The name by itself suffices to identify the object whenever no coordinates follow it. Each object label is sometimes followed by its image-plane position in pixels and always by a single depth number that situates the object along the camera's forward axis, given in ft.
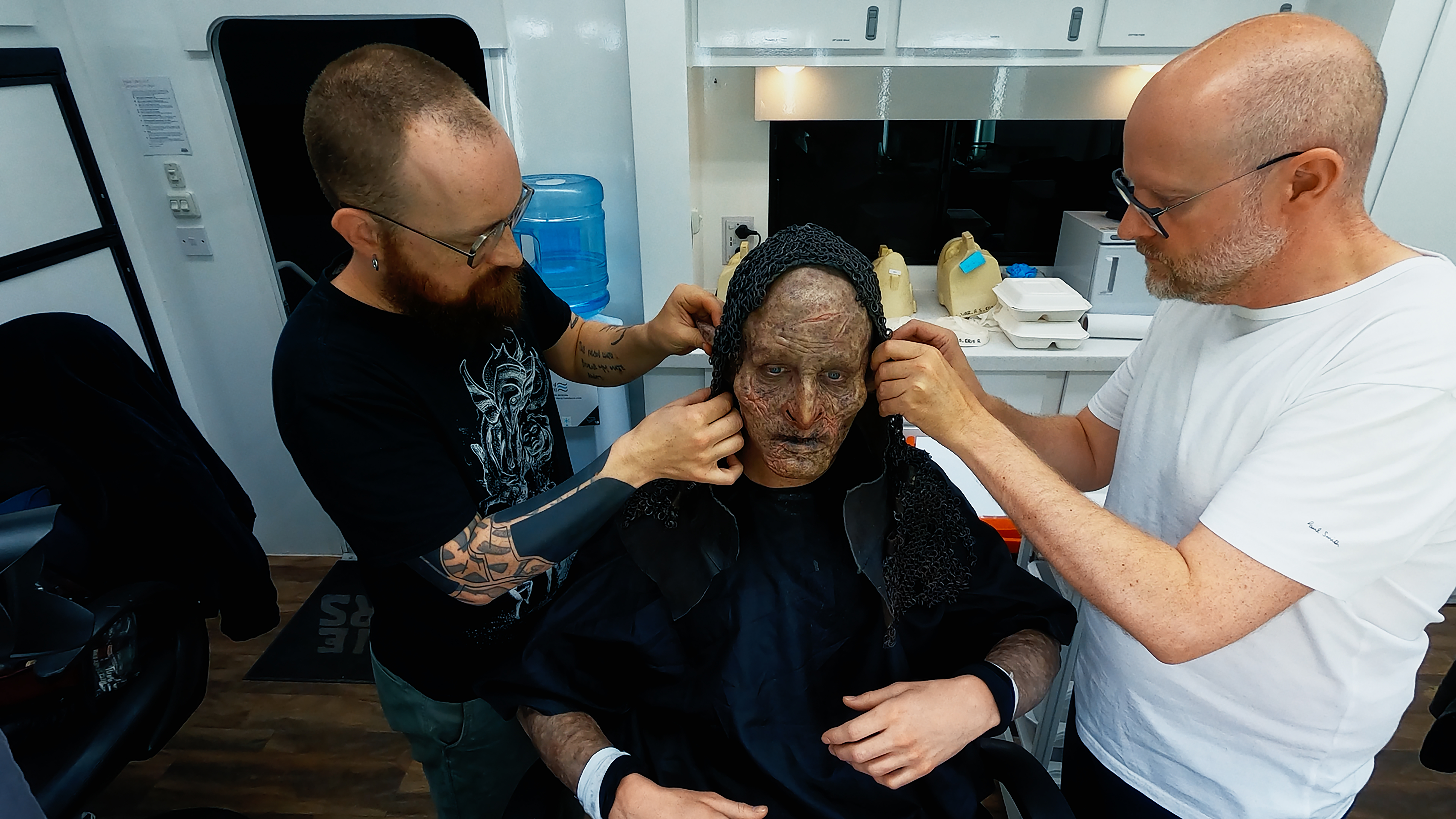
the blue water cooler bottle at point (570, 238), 8.91
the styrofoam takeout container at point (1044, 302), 8.50
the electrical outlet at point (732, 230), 10.30
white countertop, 8.47
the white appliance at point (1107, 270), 8.82
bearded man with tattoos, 3.34
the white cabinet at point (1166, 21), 7.88
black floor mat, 8.57
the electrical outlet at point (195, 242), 8.94
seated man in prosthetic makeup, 3.53
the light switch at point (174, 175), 8.61
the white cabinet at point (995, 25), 7.80
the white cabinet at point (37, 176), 7.45
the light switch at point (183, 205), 8.72
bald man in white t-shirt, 2.76
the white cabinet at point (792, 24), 7.75
